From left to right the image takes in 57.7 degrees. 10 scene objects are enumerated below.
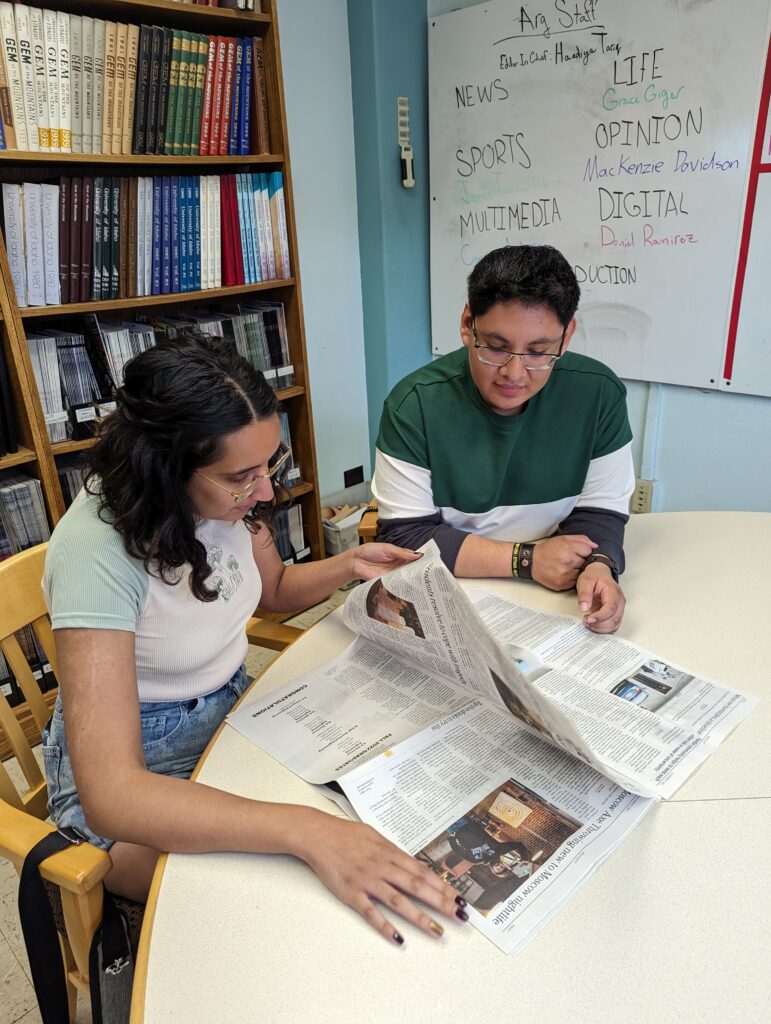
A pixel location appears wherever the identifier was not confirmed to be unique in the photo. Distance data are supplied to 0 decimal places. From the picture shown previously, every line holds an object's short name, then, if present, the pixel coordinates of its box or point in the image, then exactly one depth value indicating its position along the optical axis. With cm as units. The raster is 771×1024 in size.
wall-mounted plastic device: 261
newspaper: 71
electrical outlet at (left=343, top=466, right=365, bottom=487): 305
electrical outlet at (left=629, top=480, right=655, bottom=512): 246
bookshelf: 176
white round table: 58
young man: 123
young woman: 71
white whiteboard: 198
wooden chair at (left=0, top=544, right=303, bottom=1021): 74
